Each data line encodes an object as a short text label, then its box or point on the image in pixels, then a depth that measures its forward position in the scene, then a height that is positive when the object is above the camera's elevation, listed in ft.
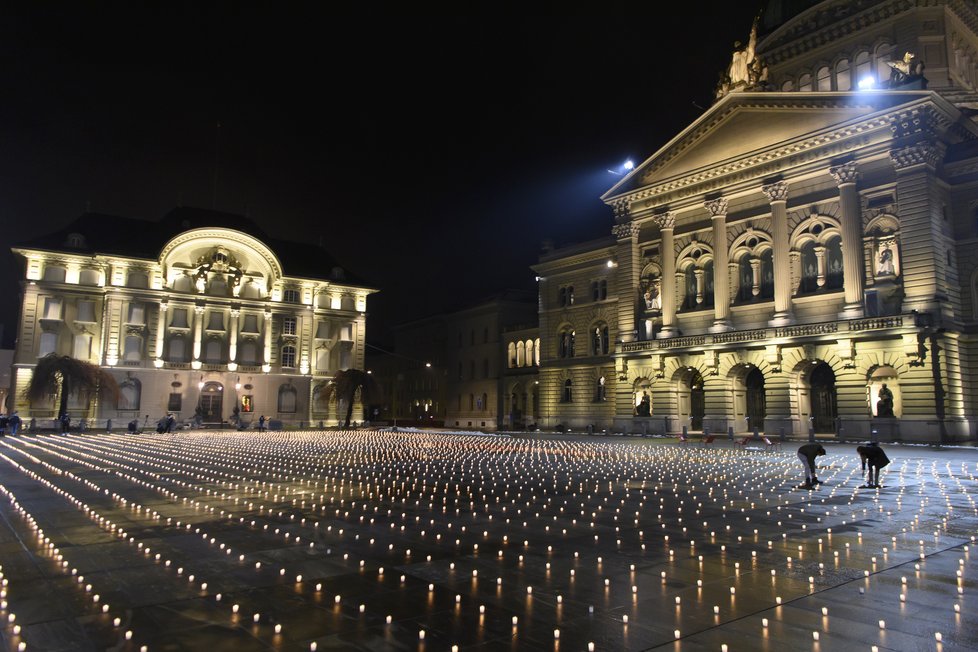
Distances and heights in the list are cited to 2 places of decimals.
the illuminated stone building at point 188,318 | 204.03 +29.98
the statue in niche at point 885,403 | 124.06 +2.27
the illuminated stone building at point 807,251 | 119.55 +34.23
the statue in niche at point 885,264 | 123.44 +27.34
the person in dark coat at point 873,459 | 52.60 -3.33
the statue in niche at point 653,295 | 165.07 +28.78
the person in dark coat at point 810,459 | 52.37 -3.34
